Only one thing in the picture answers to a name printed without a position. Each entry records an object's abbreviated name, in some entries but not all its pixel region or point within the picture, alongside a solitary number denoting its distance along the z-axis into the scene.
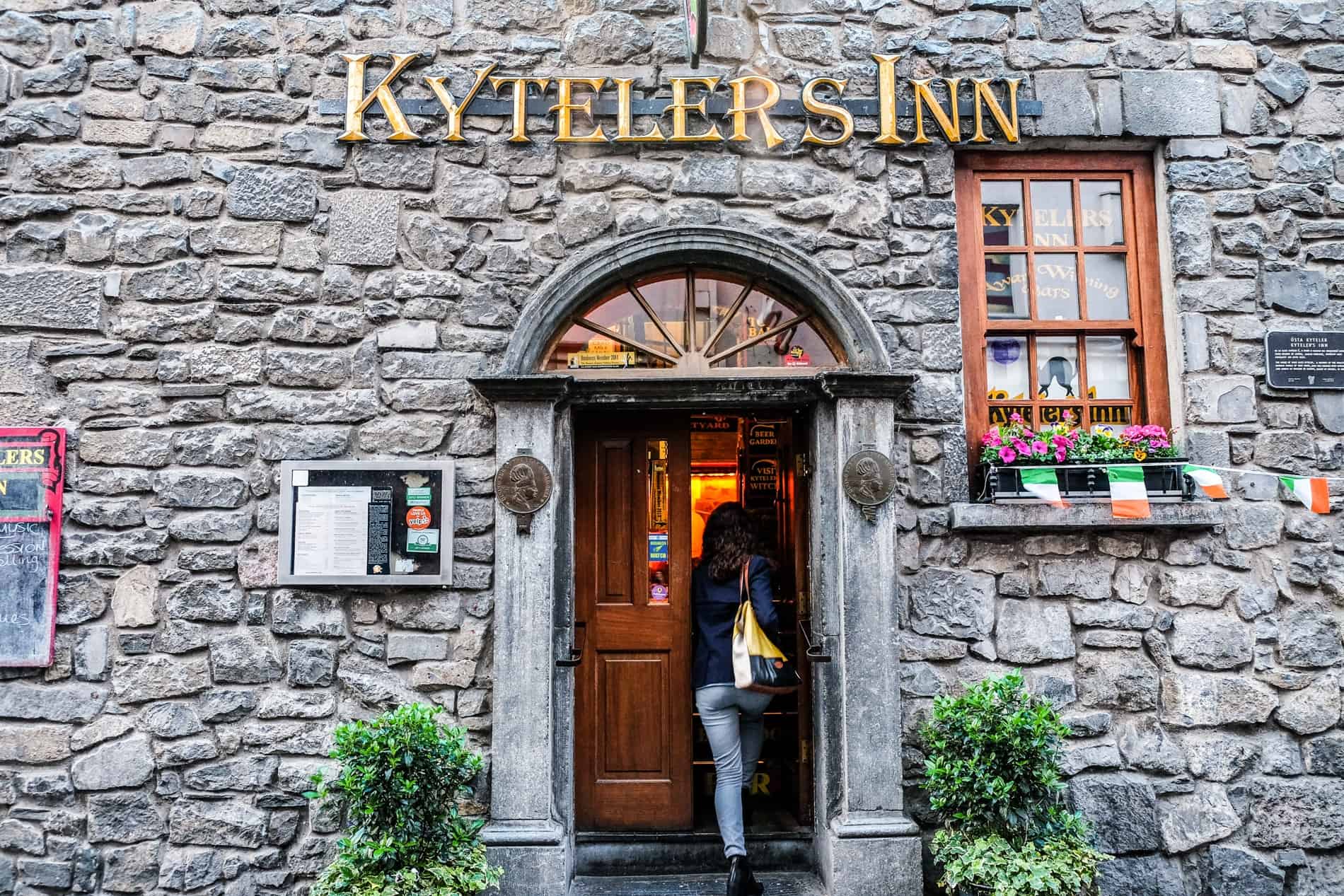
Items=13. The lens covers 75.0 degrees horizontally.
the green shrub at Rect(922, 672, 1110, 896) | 3.62
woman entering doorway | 4.31
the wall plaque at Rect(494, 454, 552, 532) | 4.29
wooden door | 4.77
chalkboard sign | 4.29
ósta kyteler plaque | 4.50
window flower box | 4.37
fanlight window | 4.60
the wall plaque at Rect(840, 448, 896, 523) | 4.29
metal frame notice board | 4.29
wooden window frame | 4.65
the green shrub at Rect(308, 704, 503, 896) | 3.55
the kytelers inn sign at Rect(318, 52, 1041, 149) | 4.53
